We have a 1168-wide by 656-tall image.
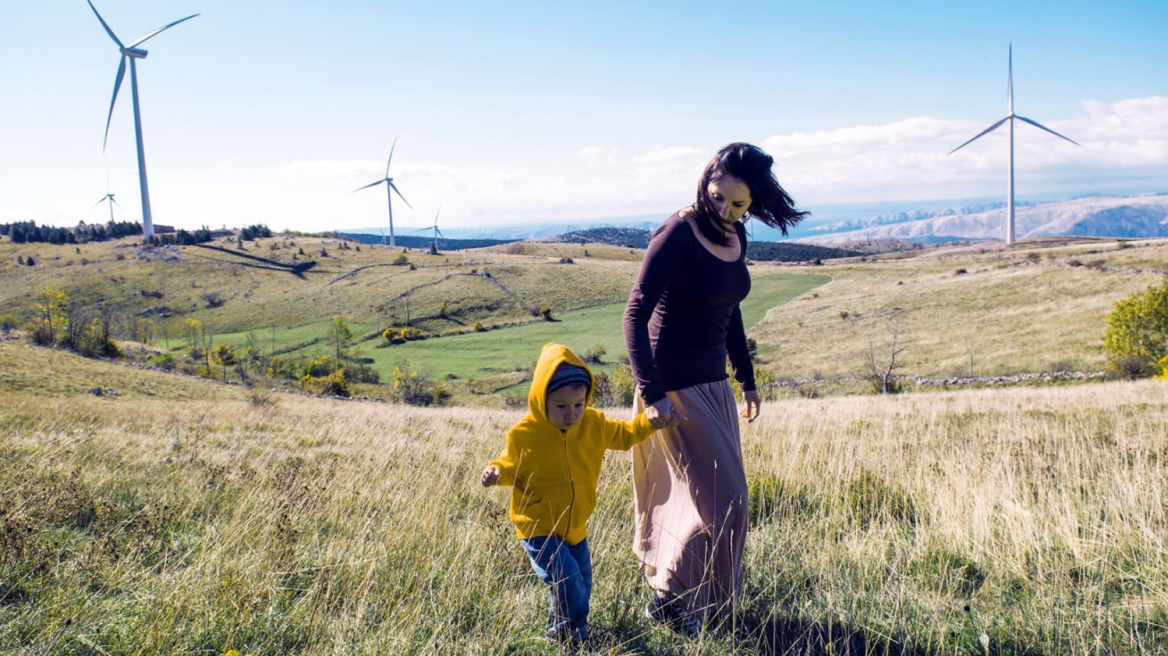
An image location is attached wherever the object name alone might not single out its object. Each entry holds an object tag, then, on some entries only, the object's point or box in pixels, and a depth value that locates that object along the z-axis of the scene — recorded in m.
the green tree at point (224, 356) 49.21
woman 2.94
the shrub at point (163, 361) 40.58
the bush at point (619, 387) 29.80
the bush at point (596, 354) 48.38
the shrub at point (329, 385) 40.41
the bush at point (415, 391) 38.66
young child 2.63
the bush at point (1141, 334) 25.58
